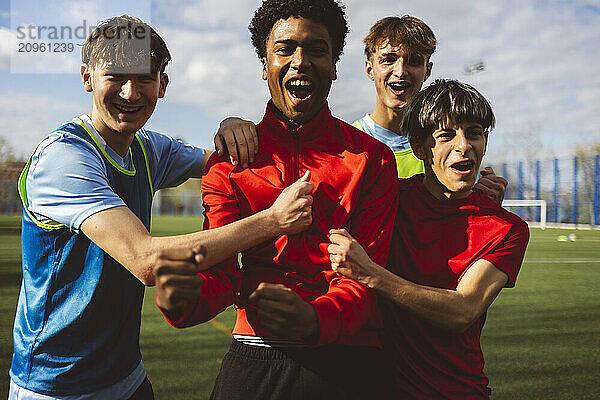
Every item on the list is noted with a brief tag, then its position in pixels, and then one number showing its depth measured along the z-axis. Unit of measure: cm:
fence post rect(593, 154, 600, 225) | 2772
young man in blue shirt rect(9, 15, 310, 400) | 216
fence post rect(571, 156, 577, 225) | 2902
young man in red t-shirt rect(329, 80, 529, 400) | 211
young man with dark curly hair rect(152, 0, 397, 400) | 194
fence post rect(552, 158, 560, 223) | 3028
